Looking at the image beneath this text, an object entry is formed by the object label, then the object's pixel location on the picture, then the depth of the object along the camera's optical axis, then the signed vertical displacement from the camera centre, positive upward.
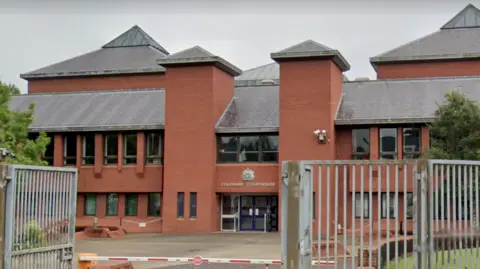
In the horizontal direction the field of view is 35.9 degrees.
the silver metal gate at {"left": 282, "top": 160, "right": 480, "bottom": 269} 9.23 -0.55
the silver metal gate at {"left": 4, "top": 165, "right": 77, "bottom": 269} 11.03 -0.85
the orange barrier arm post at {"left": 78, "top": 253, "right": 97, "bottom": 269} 15.05 -2.06
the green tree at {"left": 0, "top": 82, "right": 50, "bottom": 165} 34.41 +1.42
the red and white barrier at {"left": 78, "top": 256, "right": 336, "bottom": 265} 16.44 -2.17
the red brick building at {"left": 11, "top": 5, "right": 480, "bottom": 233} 37.03 +1.65
